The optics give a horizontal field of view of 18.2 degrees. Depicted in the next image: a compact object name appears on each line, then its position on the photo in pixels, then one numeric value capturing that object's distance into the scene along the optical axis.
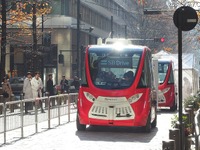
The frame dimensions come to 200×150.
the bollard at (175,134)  10.61
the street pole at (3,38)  31.41
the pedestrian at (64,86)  38.19
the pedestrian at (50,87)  32.49
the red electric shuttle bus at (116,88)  18.00
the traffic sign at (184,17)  11.61
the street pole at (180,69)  11.38
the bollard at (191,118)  15.43
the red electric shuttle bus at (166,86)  31.19
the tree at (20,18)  31.69
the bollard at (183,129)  11.51
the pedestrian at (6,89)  29.70
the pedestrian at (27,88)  27.09
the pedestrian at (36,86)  28.48
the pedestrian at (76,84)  37.81
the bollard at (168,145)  8.68
